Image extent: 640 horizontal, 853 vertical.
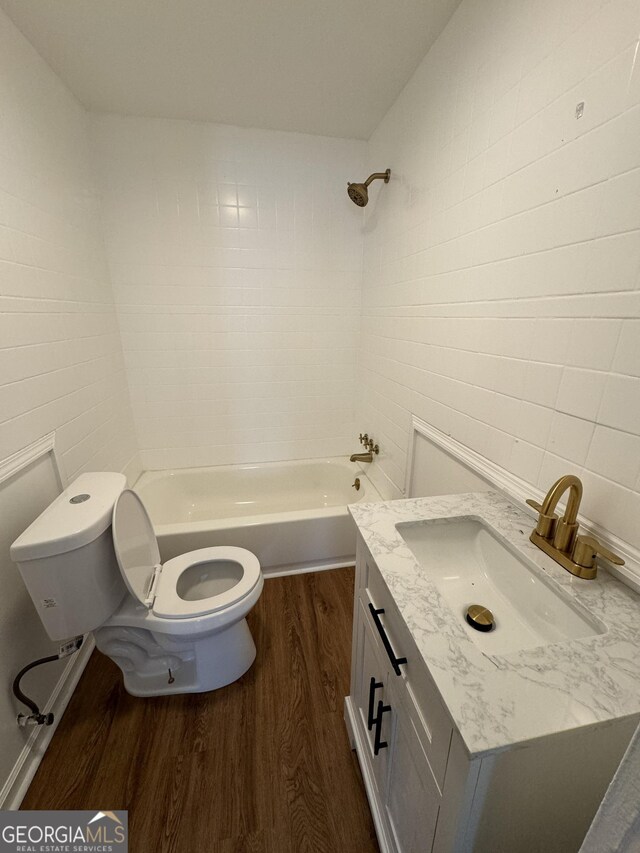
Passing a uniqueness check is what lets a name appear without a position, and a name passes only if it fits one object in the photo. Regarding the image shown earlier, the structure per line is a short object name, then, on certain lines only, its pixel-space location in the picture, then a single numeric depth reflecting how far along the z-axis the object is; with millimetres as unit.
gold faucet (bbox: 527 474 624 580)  723
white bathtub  1810
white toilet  1021
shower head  1757
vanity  490
